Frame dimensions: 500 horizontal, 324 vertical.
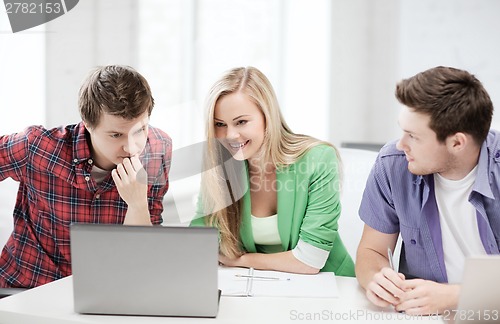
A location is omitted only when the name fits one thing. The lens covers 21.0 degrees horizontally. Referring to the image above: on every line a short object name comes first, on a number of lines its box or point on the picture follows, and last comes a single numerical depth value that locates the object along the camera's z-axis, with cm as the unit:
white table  300
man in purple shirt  307
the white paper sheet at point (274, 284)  315
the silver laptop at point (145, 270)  295
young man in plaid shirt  341
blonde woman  346
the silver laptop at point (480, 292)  285
